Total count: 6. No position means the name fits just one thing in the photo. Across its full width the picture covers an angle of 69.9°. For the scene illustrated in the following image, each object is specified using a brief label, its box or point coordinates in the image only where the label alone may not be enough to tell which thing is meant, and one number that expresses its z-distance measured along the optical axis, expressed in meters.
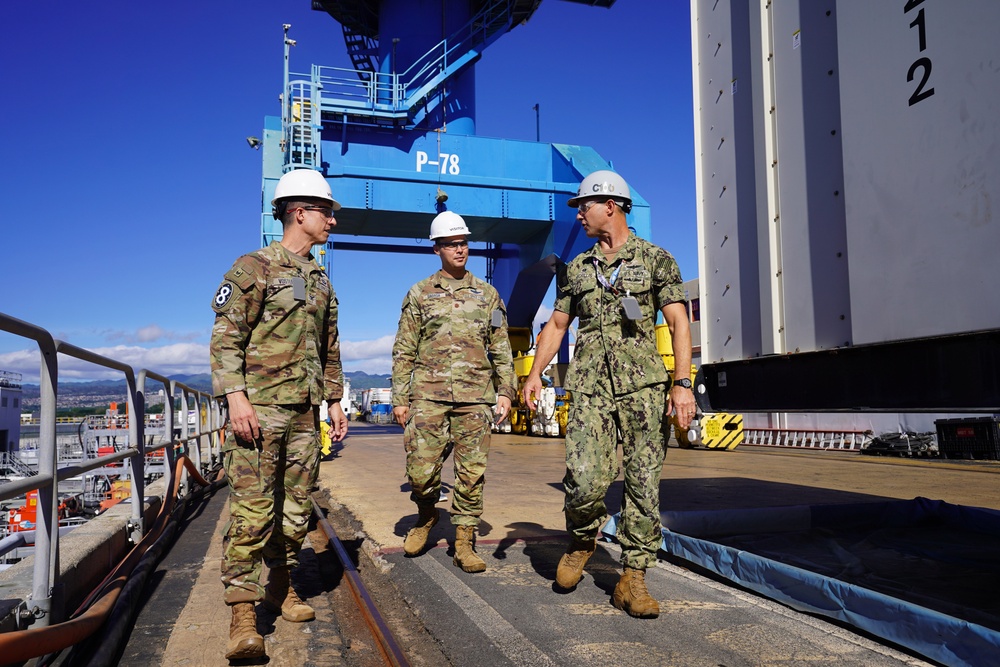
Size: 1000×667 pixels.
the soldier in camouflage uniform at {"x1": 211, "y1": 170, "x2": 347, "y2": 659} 2.94
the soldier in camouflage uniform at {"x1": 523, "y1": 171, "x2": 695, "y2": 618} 3.23
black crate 14.27
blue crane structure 17.05
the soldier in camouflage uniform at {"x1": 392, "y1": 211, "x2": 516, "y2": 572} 4.16
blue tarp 2.50
